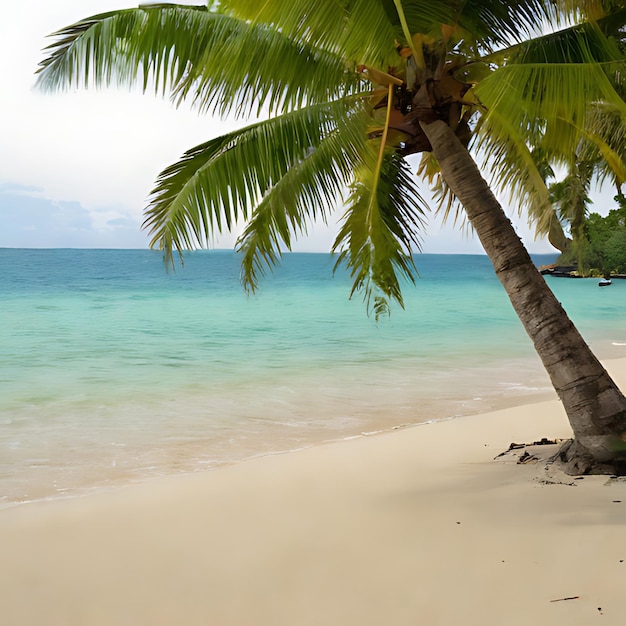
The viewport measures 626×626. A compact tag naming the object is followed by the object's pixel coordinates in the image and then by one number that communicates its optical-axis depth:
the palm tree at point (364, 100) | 4.84
